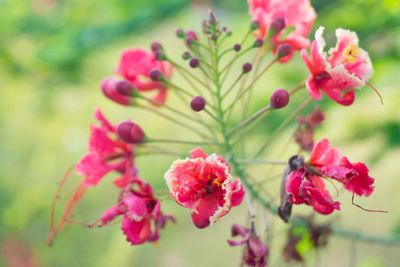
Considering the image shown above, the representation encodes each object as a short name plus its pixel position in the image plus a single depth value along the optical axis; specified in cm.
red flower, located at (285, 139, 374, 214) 33
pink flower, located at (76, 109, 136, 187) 39
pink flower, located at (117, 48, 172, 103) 40
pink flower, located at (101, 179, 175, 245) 35
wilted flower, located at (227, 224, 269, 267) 34
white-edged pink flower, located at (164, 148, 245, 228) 33
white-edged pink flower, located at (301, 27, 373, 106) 35
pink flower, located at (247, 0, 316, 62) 40
